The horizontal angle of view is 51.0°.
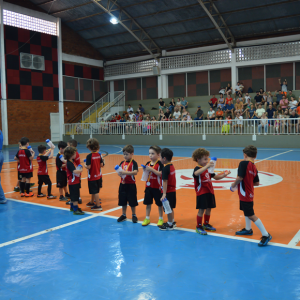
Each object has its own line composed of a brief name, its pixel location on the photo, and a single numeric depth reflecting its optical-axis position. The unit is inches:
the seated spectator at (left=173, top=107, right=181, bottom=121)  940.2
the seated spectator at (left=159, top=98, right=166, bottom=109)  1042.8
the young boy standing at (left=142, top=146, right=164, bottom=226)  187.3
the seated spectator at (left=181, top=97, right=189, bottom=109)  999.0
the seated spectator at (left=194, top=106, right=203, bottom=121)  900.0
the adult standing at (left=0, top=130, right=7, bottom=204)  254.5
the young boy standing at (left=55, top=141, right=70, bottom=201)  267.0
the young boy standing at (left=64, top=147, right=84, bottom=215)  222.7
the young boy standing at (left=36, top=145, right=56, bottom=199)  273.0
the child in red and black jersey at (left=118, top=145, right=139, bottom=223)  200.2
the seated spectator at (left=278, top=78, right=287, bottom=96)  879.7
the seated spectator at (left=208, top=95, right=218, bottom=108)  926.1
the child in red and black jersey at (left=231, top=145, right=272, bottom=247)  164.6
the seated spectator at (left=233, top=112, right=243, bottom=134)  746.2
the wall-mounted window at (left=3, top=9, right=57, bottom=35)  970.5
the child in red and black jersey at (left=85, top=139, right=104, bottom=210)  232.4
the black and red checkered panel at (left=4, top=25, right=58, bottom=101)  986.1
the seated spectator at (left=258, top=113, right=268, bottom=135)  712.4
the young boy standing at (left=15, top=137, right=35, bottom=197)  275.1
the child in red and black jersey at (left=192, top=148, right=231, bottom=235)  175.2
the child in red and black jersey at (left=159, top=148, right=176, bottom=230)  178.7
